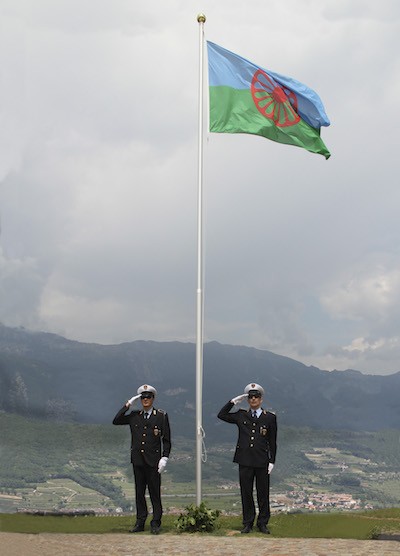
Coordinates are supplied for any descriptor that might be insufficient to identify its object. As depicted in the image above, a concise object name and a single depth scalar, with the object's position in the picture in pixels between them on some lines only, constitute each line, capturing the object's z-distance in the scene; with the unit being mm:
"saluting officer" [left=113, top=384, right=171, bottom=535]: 10844
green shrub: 10852
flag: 12836
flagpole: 11180
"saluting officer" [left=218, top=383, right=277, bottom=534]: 10914
